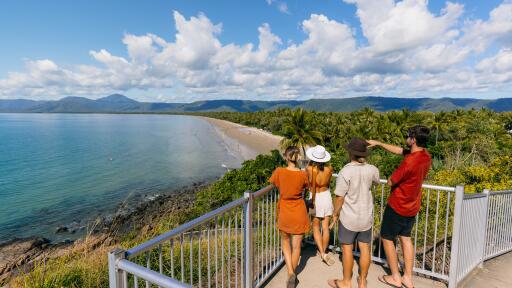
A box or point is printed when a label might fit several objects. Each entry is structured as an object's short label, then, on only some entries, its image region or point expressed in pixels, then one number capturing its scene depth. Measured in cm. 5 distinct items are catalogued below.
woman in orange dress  338
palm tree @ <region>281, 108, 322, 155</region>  3189
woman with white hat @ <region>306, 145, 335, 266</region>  379
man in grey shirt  332
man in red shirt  332
